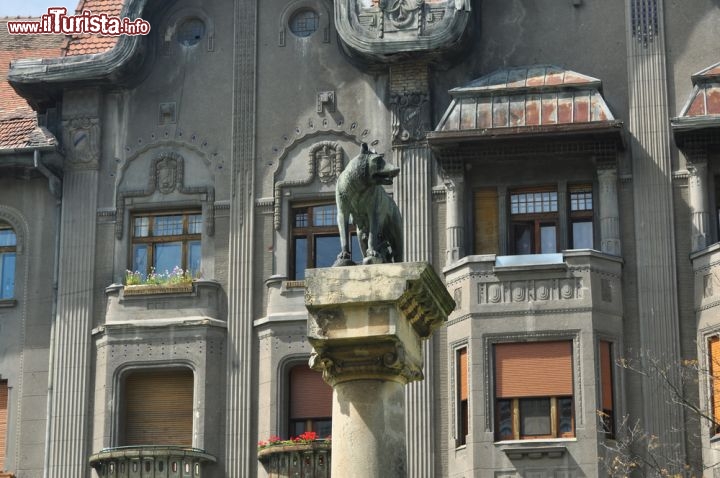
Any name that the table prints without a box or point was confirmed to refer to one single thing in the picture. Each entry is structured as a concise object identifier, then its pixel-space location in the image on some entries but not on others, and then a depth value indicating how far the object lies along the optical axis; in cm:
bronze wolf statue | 2220
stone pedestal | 2119
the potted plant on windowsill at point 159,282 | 3884
